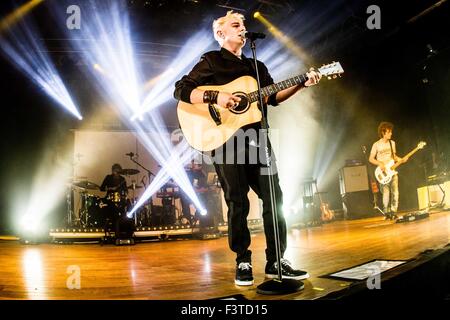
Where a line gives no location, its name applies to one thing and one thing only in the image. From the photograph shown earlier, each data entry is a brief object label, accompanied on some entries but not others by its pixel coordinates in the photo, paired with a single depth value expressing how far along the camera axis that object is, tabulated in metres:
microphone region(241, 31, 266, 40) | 2.18
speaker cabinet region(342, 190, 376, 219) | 8.68
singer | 2.38
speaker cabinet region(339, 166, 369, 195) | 8.60
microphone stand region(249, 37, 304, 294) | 1.99
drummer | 6.87
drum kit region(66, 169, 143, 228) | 6.54
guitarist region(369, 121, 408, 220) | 6.87
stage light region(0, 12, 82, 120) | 7.29
